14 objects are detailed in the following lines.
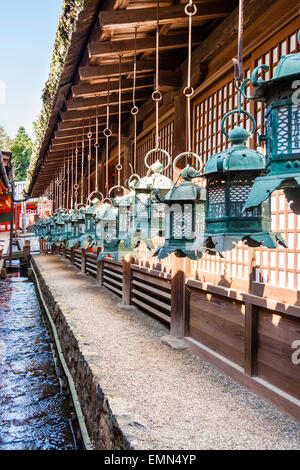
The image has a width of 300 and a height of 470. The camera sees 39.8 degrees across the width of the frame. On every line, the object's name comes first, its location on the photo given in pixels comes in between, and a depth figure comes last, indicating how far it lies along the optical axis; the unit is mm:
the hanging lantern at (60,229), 9211
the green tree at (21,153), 68519
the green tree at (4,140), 62500
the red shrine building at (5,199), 16078
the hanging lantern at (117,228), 4477
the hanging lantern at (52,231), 10958
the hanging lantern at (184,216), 3162
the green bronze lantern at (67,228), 8133
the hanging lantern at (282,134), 1838
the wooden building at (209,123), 4168
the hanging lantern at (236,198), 2336
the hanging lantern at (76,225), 6816
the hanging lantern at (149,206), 3977
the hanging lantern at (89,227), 5805
